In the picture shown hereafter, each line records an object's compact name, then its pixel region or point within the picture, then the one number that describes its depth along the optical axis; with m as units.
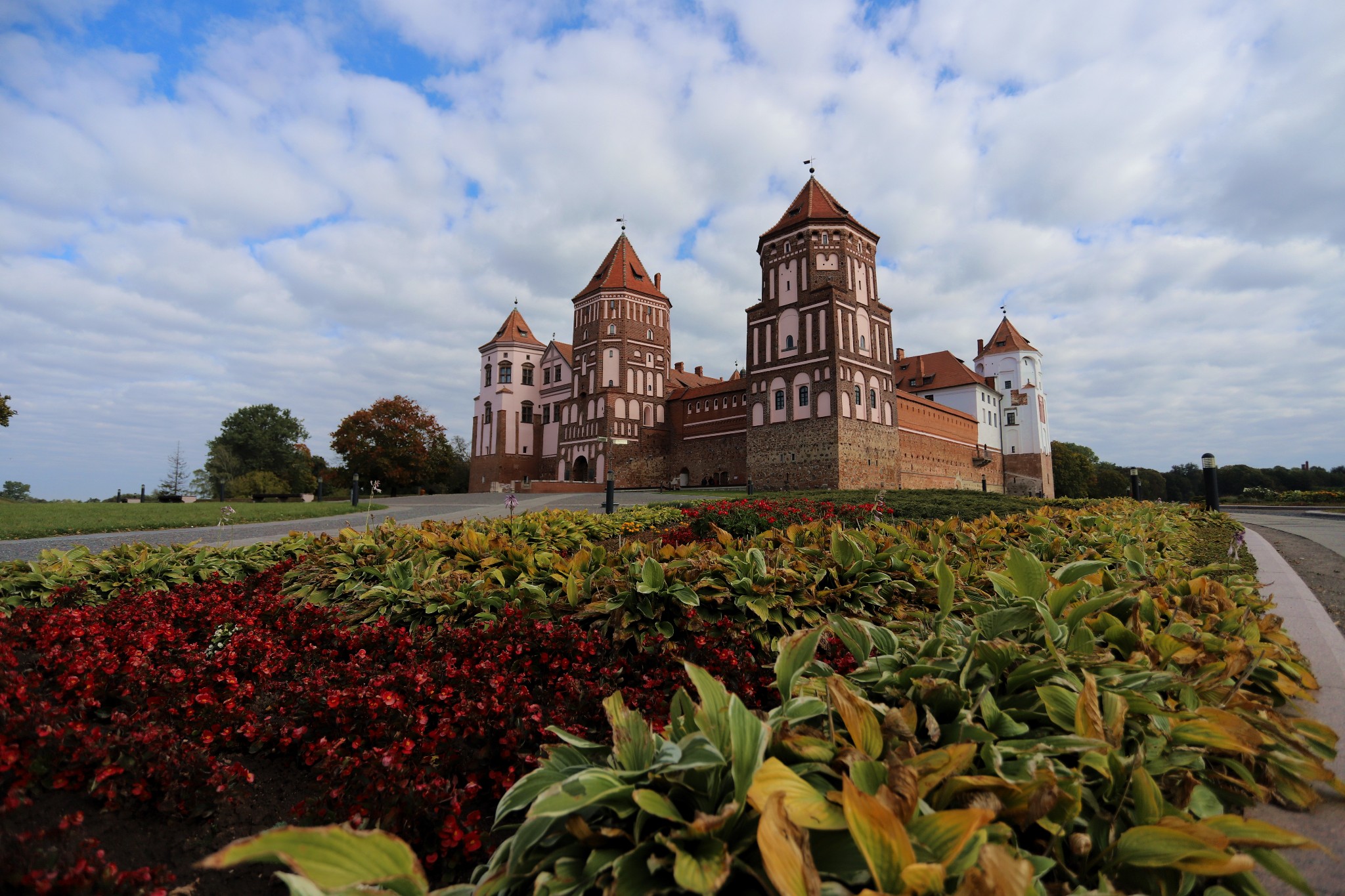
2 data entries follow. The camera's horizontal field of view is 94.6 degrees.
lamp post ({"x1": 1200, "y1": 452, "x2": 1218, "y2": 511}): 11.85
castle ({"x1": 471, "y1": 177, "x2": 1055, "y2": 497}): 30.48
